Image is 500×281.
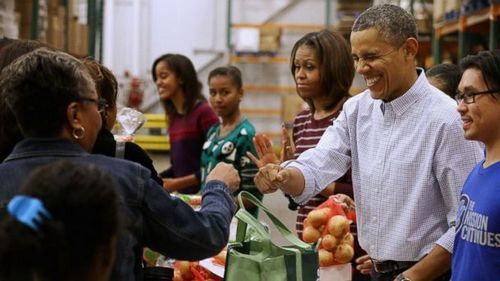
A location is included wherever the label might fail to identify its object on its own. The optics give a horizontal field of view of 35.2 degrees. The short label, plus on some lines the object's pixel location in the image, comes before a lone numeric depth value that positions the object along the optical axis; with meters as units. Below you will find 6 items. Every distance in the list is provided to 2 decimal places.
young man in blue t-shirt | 1.90
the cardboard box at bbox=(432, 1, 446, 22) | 7.98
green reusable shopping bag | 2.19
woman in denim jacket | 1.63
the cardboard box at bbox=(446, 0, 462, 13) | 7.36
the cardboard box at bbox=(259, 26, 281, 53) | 13.77
